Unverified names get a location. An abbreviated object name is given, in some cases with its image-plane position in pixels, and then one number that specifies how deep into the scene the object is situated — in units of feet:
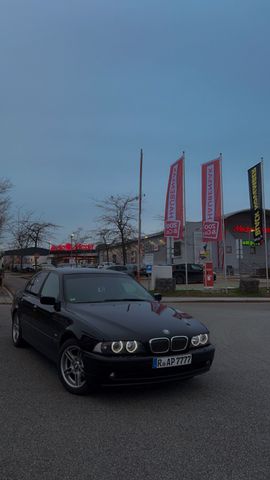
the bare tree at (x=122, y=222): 162.40
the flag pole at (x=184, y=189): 84.20
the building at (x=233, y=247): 180.96
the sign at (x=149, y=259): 96.28
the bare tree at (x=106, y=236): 170.81
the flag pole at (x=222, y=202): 81.97
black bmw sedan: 15.90
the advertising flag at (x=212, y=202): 82.23
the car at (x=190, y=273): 116.47
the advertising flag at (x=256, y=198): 85.81
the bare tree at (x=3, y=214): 97.25
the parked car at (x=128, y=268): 134.33
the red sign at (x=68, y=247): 288.51
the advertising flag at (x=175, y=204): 83.56
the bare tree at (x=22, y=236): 184.14
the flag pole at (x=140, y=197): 99.94
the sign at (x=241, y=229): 189.06
